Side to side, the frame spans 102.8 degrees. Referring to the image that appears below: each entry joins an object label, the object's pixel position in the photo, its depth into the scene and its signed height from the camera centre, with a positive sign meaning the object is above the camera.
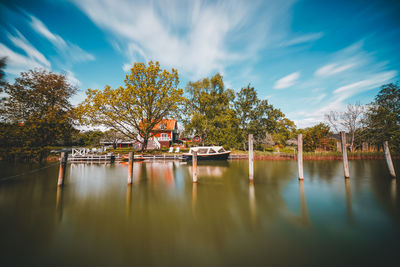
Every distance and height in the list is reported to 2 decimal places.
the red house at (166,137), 38.84 +2.57
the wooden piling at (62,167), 9.25 -1.10
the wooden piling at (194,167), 10.02 -1.23
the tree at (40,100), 17.62 +5.83
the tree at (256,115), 34.25 +7.08
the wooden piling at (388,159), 10.65 -0.83
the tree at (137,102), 20.47 +6.29
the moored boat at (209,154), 22.73 -0.89
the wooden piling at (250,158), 10.28 -0.68
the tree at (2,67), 6.90 +3.54
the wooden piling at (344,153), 10.67 -0.44
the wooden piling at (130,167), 9.80 -1.17
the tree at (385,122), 24.36 +4.00
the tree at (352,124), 25.64 +3.78
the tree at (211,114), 30.36 +6.59
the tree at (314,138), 29.27 +1.66
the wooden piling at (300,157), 10.52 -0.65
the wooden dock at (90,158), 22.16 -1.35
